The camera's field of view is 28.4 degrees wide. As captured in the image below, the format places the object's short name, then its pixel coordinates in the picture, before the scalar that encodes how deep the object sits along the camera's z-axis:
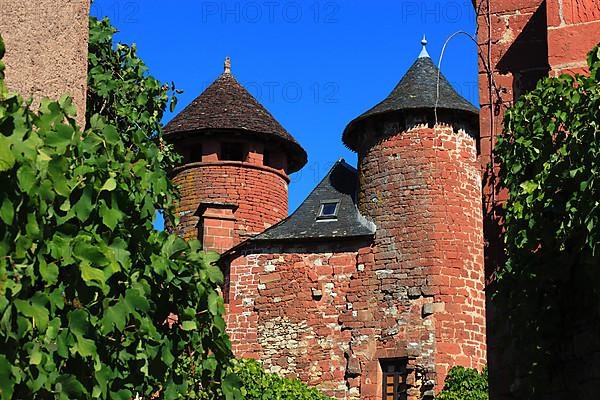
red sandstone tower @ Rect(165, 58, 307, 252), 30.75
